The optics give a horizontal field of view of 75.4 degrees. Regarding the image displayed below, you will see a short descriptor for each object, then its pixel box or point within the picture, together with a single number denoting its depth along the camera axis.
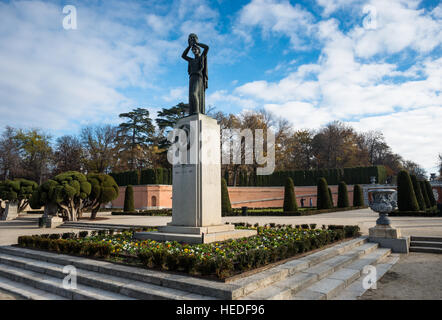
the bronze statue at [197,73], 8.63
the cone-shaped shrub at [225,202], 21.74
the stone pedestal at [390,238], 8.19
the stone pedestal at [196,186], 7.62
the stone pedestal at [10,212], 22.31
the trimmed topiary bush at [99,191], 18.53
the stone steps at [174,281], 4.02
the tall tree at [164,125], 38.88
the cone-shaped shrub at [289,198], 21.48
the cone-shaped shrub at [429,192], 23.78
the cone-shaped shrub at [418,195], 19.52
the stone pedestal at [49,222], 15.35
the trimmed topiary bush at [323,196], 23.97
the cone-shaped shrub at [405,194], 17.89
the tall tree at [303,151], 47.22
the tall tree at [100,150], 39.78
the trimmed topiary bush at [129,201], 26.05
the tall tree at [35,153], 40.84
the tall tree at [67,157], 39.44
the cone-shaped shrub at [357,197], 27.91
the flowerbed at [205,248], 4.66
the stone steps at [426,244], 8.08
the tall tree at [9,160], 36.66
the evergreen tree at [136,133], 42.47
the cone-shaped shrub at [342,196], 26.30
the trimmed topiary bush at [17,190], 22.05
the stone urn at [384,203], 8.45
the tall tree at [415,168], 60.49
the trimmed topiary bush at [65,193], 15.71
